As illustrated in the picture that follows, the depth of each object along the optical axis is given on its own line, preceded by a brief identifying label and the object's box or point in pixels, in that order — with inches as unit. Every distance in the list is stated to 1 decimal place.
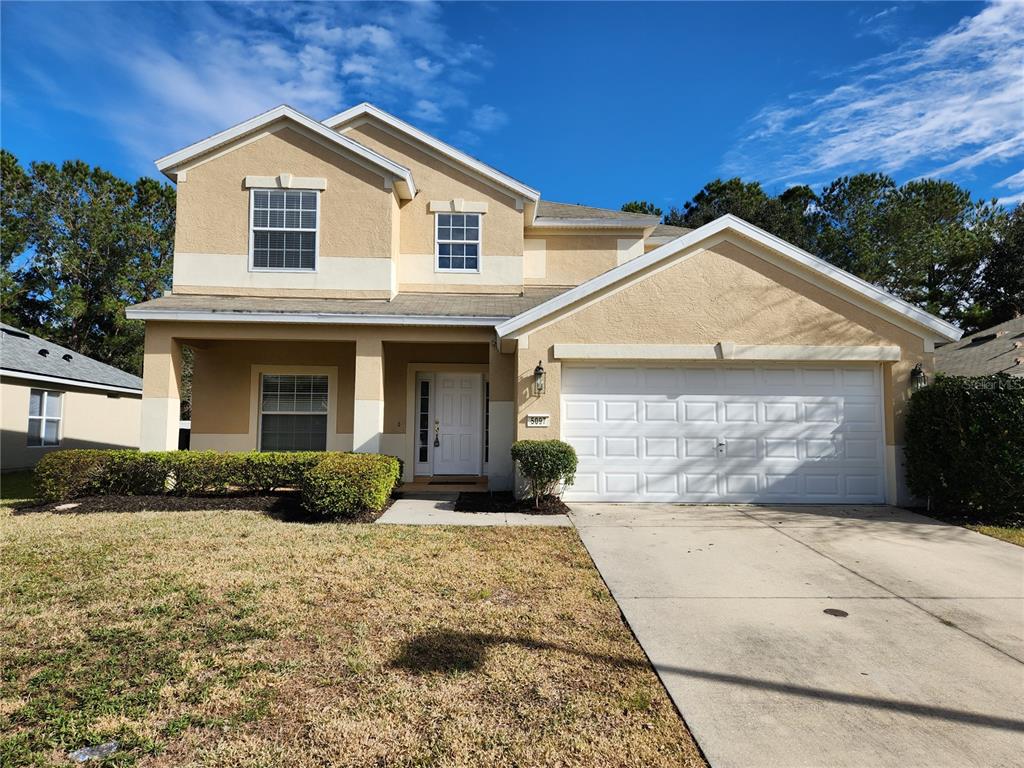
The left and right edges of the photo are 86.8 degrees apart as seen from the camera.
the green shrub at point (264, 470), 394.0
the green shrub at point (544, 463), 360.2
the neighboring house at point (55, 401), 619.8
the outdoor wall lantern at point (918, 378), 377.4
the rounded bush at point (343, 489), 334.3
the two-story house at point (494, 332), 385.4
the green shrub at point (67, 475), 376.8
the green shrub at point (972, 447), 323.6
